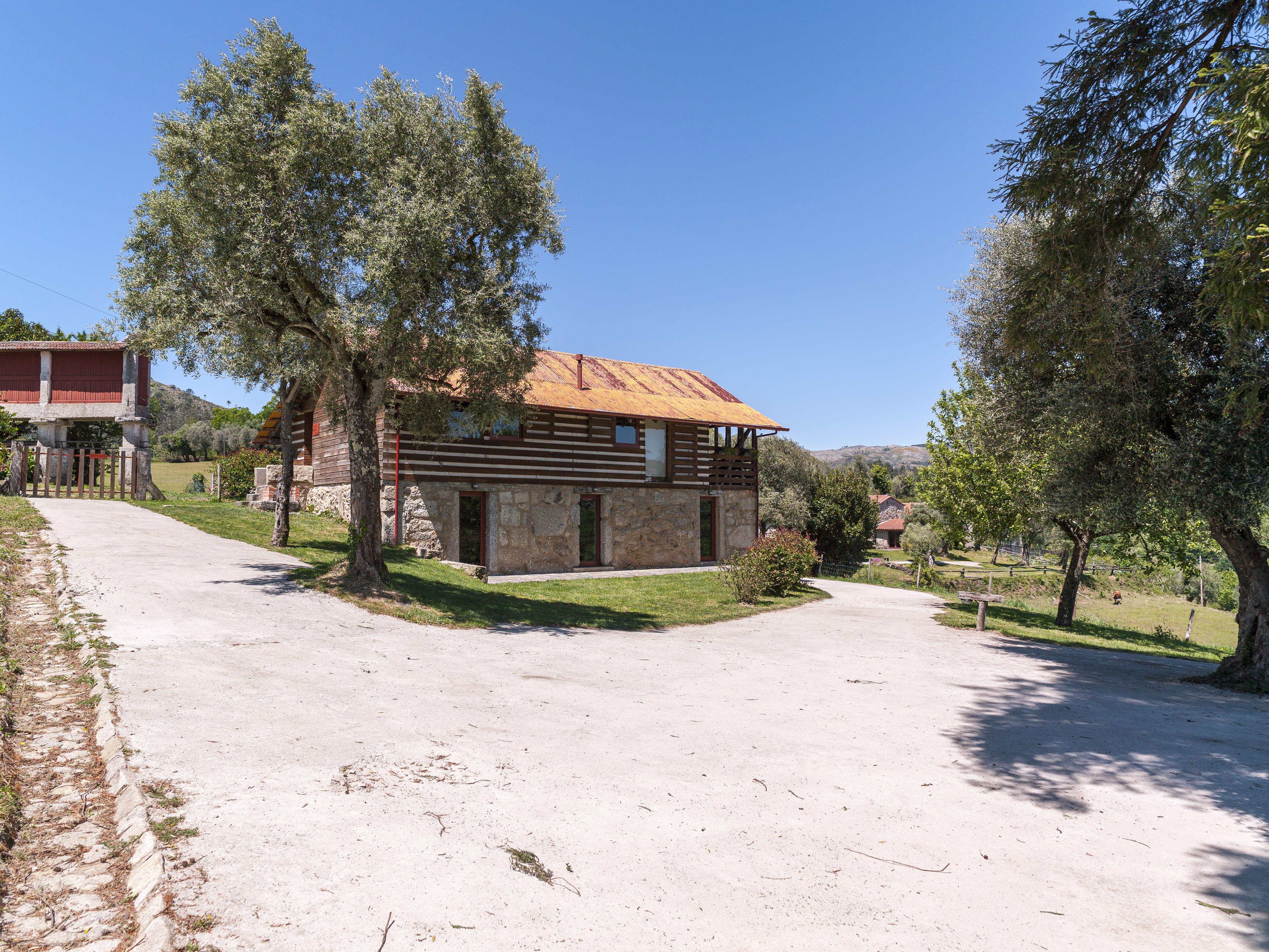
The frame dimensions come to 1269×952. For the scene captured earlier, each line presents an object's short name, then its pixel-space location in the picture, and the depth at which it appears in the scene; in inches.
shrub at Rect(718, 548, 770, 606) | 712.4
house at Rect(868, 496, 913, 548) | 3014.3
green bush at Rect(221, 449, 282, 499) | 1046.4
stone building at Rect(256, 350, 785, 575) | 832.9
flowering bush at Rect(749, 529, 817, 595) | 763.4
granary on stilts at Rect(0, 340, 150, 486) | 914.7
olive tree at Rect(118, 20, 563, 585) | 450.6
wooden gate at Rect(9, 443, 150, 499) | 809.5
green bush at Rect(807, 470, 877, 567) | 1606.8
